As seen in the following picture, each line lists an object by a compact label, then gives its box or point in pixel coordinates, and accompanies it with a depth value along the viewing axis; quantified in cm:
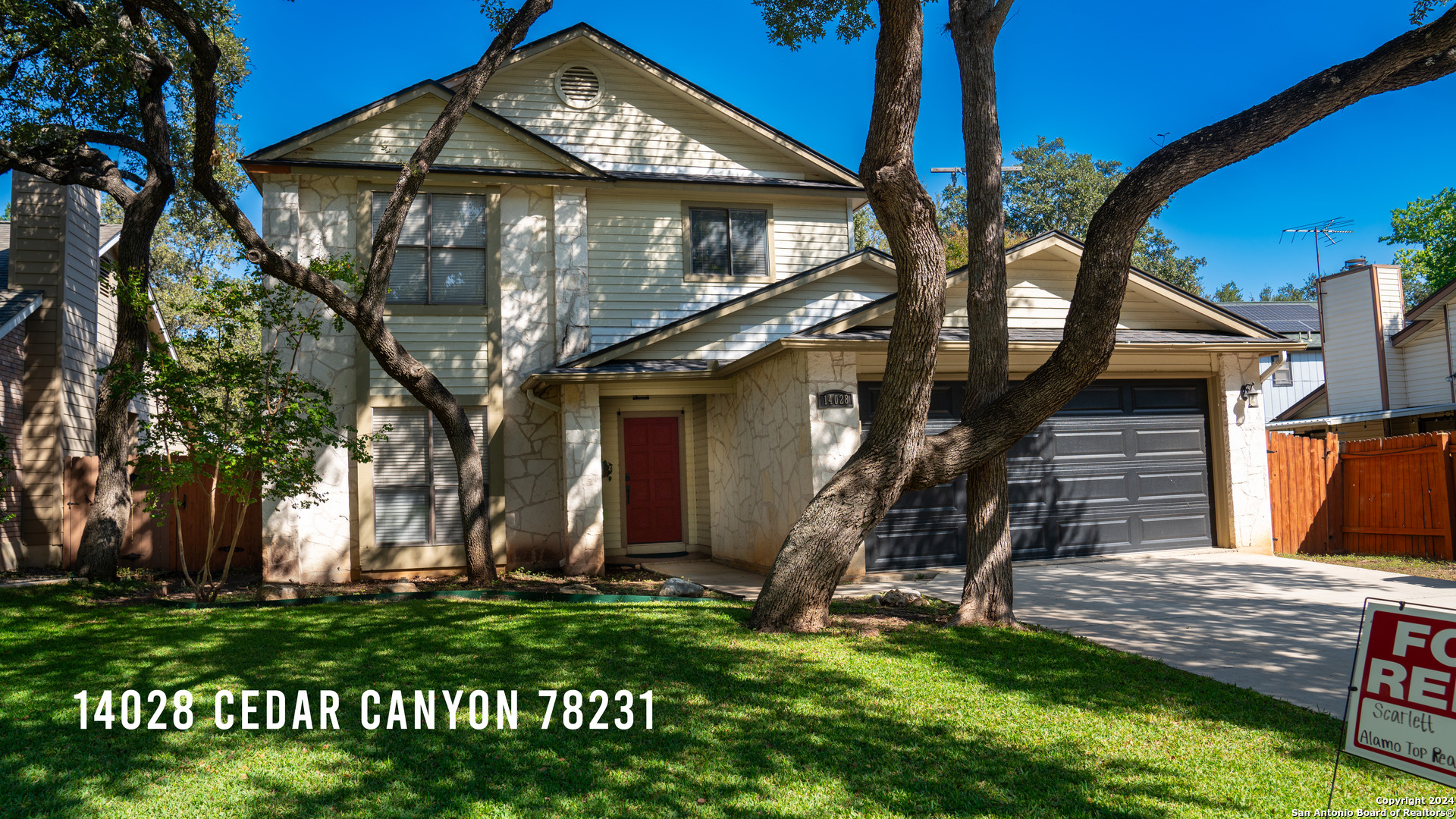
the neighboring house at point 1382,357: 1830
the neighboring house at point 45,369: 1270
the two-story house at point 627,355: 1160
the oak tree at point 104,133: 1030
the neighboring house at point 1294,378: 2781
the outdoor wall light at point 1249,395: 1199
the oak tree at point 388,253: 915
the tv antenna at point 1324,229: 2722
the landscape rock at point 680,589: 970
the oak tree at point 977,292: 599
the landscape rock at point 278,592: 1028
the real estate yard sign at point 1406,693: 314
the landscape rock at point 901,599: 877
